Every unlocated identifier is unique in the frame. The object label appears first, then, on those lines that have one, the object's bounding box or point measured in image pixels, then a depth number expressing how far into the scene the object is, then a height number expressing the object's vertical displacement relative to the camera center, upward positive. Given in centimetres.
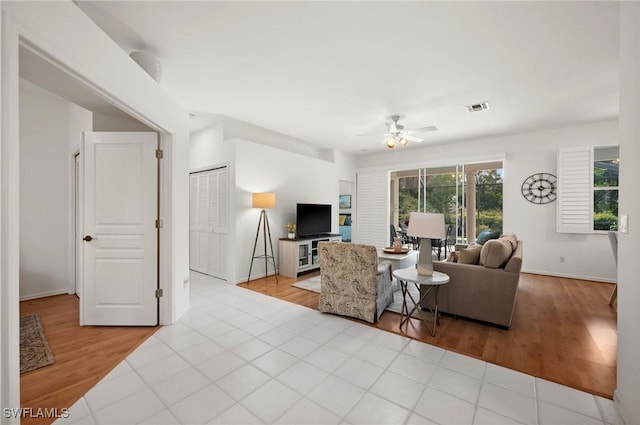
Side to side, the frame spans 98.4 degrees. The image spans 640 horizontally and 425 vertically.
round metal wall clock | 525 +45
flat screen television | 542 -20
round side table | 280 -72
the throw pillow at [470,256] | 322 -53
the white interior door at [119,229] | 290 -22
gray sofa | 288 -84
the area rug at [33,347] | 224 -126
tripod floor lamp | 468 -22
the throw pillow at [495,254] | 296 -47
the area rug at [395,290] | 352 -124
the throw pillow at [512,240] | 343 -37
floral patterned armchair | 303 -81
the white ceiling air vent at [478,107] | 401 +155
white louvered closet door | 490 -23
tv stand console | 509 -87
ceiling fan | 448 +128
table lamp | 278 -21
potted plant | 528 -40
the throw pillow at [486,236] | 480 -45
